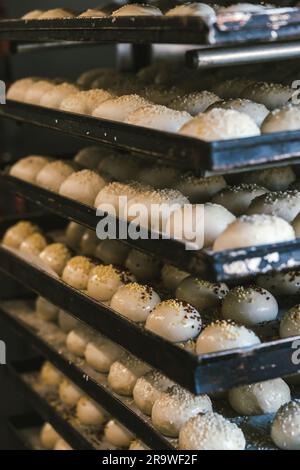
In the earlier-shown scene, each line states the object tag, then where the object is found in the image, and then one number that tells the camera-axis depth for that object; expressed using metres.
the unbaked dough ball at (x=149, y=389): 2.45
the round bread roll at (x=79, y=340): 2.99
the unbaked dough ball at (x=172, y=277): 2.73
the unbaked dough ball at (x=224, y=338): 2.19
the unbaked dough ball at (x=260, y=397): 2.36
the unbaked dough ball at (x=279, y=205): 2.33
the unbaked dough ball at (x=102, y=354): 2.81
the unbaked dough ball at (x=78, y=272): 2.96
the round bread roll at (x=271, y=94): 2.55
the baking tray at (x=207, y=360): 2.05
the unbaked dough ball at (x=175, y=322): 2.33
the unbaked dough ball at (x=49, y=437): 3.43
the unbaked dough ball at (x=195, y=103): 2.60
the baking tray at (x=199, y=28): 1.93
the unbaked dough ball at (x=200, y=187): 2.56
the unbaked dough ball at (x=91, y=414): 3.00
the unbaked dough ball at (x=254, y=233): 2.06
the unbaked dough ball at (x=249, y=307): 2.43
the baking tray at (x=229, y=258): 1.98
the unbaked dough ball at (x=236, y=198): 2.49
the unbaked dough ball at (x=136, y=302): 2.55
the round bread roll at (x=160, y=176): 2.74
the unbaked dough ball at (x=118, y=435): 2.83
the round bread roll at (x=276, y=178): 2.63
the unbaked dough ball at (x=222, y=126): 2.07
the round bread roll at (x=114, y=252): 3.06
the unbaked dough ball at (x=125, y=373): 2.60
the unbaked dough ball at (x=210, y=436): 2.20
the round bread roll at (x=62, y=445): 3.26
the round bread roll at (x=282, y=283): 2.62
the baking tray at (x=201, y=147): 1.95
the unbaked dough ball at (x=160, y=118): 2.34
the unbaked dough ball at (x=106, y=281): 2.76
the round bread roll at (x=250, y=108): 2.38
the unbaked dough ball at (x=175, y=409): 2.32
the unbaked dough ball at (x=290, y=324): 2.31
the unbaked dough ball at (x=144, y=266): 2.91
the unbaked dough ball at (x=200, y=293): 2.58
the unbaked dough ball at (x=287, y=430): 2.21
